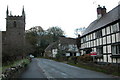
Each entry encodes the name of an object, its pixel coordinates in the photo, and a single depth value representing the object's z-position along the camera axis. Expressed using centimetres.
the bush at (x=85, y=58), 2517
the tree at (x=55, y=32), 7693
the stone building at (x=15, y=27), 4554
